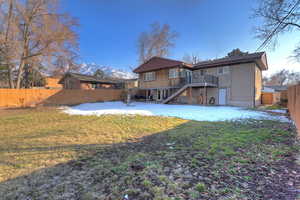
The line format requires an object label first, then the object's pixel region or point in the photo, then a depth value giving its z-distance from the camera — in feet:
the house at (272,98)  51.98
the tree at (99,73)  129.00
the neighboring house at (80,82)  79.46
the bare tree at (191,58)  109.09
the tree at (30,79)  92.12
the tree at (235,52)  71.38
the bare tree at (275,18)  19.64
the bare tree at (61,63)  60.29
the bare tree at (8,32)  44.65
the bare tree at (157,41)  91.50
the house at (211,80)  46.83
